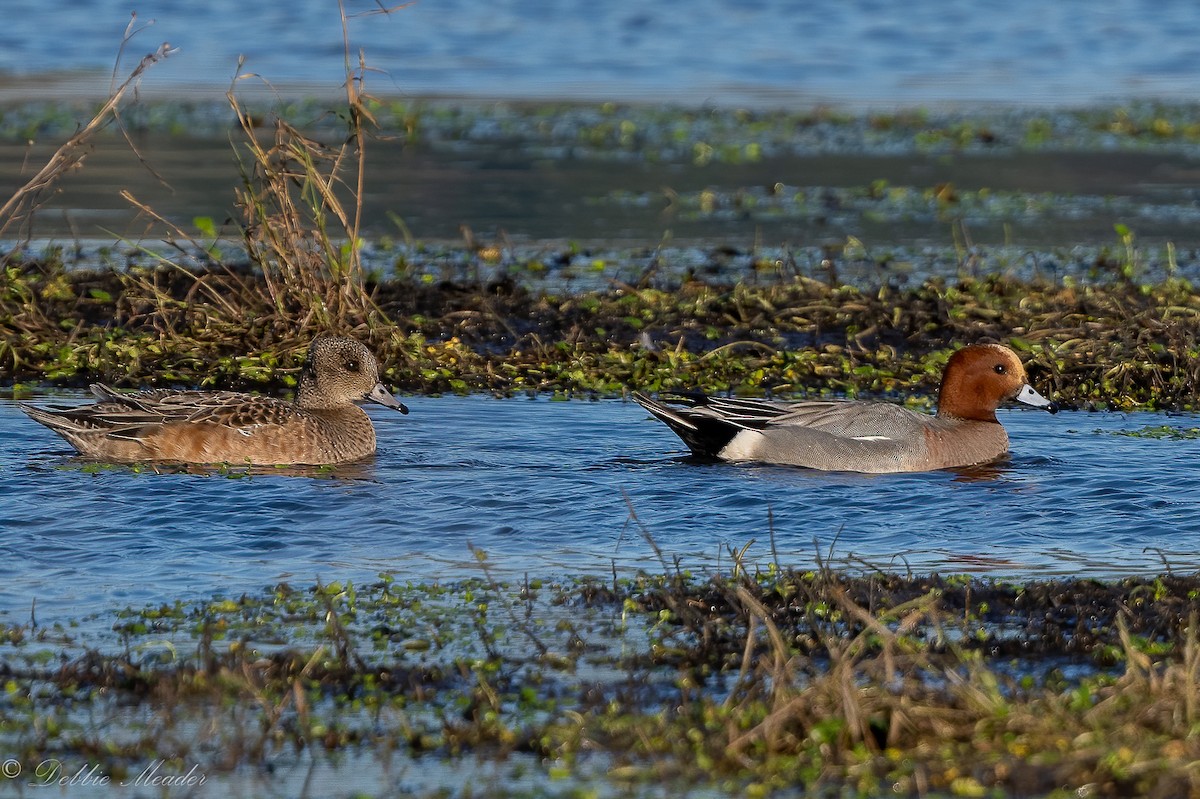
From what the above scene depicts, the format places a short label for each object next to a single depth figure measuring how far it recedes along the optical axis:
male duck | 17.94
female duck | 17.34
